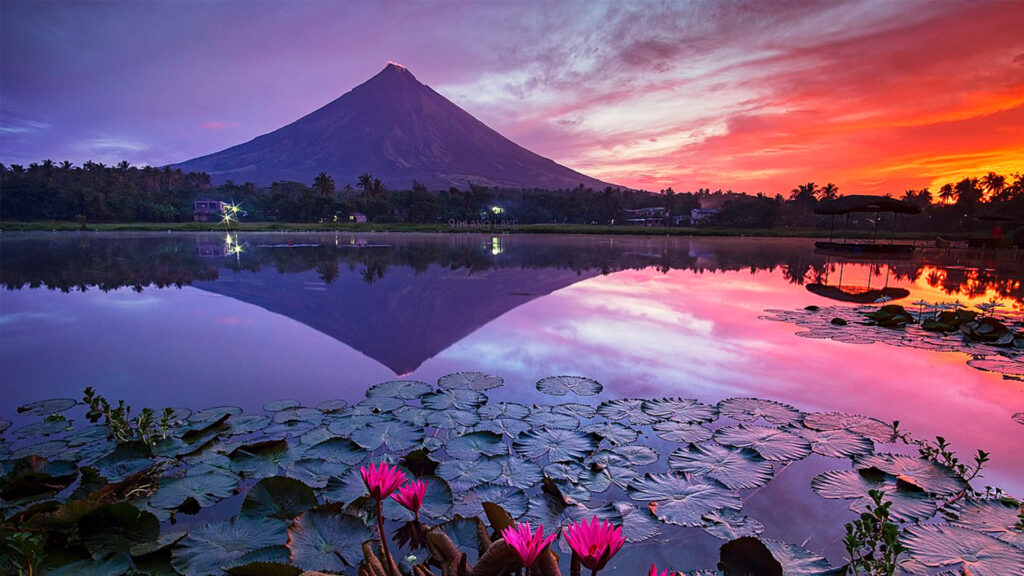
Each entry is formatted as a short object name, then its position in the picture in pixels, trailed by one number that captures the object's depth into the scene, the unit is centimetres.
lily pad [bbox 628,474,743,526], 233
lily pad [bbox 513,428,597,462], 296
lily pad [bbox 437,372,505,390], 426
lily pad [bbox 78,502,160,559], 192
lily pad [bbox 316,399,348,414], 367
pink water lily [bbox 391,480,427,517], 146
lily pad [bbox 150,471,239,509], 238
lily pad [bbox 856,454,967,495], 256
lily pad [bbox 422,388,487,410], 378
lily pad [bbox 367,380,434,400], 398
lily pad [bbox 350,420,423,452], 303
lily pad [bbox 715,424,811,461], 298
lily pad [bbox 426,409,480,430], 342
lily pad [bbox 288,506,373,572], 184
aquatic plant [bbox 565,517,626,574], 96
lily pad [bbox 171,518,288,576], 186
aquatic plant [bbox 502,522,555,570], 101
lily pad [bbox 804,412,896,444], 334
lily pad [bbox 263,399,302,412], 368
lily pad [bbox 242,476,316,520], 218
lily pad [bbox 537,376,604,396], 416
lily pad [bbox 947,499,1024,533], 219
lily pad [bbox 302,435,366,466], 286
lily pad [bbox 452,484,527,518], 234
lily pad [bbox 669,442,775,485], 267
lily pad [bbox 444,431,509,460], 293
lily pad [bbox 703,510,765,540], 220
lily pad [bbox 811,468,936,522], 234
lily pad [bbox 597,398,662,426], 354
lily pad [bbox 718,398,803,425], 360
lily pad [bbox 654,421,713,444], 323
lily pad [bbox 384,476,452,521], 231
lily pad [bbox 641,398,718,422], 359
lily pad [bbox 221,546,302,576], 149
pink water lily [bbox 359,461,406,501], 138
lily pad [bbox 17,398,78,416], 360
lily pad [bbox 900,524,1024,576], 191
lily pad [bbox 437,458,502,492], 262
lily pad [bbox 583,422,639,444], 322
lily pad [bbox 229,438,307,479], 271
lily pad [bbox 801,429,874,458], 304
